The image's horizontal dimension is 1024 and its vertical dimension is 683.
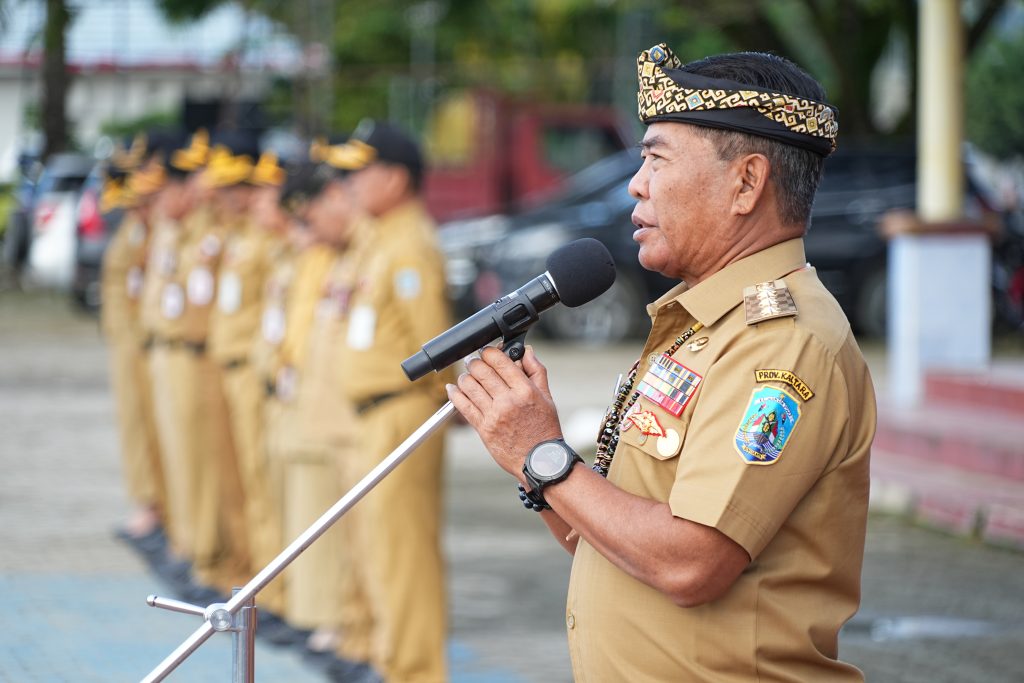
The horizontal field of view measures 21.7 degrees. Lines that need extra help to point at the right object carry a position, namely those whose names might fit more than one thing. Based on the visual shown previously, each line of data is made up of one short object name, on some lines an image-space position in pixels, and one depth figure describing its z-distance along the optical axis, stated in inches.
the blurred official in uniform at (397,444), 363.8
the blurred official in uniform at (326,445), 388.0
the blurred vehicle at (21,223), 1567.8
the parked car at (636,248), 1083.7
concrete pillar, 691.8
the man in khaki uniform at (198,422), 521.4
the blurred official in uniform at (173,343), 528.4
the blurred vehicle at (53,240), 1456.3
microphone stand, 155.6
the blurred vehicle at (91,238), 1308.8
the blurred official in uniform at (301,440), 411.9
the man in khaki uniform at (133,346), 579.7
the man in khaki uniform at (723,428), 153.1
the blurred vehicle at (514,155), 1322.8
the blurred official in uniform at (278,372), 437.8
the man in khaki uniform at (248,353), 485.3
